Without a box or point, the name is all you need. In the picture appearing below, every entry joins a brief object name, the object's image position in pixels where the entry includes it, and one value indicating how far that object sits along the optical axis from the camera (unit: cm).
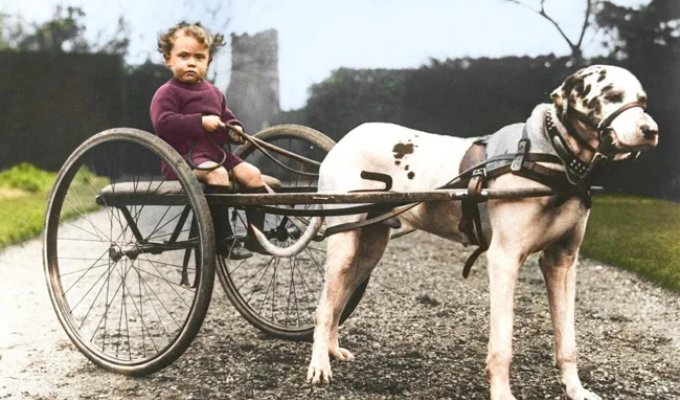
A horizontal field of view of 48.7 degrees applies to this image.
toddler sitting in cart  375
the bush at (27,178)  439
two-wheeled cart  339
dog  267
